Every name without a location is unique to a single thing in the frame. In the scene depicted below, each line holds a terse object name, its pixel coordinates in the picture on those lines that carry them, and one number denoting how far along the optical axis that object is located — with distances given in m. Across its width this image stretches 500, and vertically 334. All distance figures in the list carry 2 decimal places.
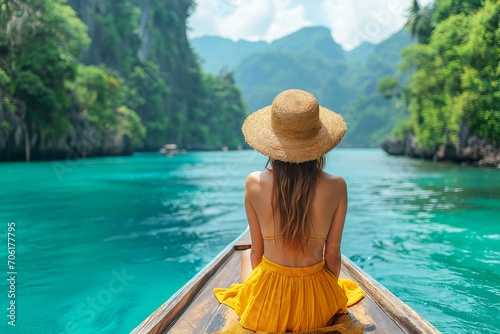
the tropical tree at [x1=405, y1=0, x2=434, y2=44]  32.75
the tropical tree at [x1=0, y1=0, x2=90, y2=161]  21.20
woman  1.97
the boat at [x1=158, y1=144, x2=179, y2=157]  42.04
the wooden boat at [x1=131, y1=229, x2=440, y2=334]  2.27
